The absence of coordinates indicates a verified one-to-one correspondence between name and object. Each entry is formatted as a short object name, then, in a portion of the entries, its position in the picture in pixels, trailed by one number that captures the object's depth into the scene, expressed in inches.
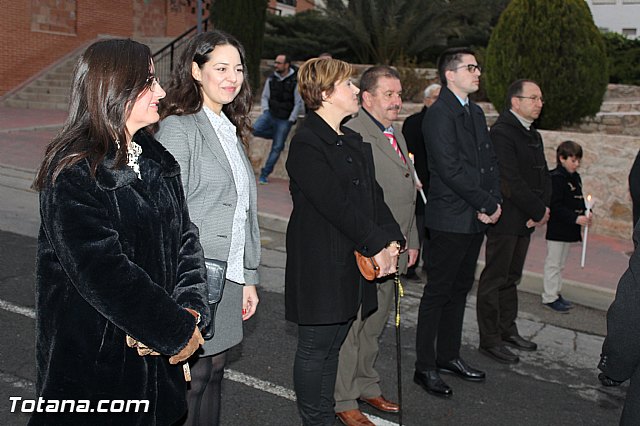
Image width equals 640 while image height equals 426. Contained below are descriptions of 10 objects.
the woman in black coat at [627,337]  92.3
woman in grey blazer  122.9
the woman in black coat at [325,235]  145.4
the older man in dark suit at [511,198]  217.0
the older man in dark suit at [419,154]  286.4
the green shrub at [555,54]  452.8
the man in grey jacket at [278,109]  477.7
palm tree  763.4
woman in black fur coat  89.3
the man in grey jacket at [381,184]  178.2
